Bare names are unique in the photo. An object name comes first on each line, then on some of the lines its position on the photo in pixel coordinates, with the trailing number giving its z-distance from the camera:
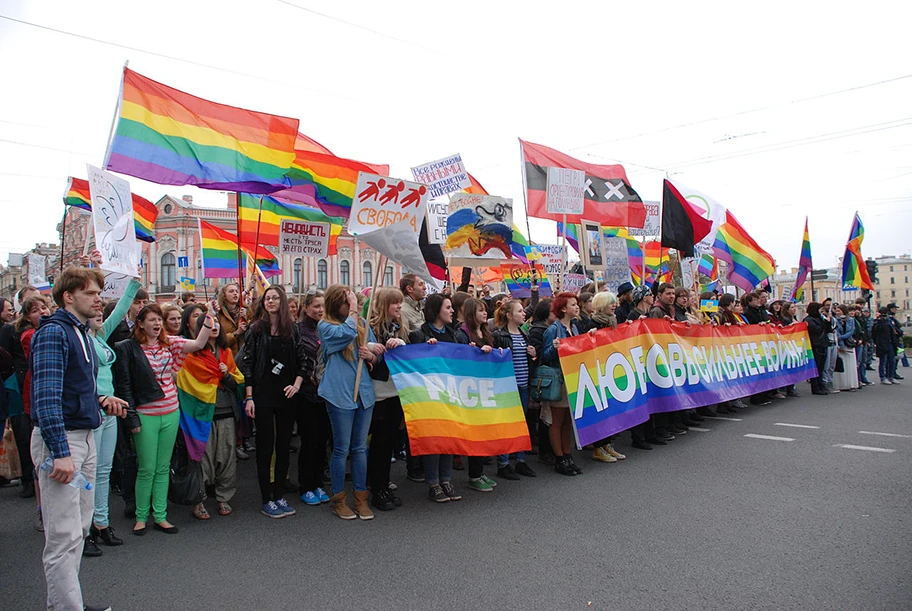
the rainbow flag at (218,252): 11.12
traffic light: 20.66
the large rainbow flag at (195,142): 6.29
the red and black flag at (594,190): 10.24
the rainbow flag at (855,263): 14.45
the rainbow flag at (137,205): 10.50
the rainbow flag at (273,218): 10.91
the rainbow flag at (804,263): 13.90
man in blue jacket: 3.19
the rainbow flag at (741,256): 12.98
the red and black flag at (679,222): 9.98
